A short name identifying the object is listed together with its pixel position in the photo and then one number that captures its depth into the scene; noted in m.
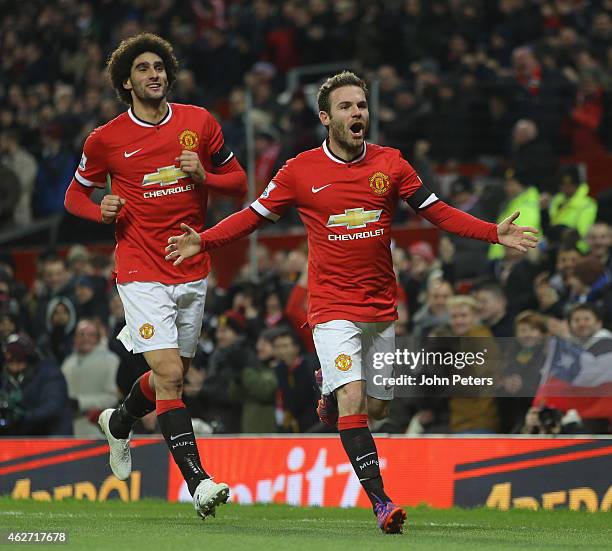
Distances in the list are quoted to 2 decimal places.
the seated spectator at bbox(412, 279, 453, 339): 13.55
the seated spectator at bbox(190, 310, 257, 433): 13.10
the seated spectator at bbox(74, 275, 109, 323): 16.23
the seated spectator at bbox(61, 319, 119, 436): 13.92
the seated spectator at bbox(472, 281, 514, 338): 12.83
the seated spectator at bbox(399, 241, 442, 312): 14.96
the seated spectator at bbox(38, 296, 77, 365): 15.89
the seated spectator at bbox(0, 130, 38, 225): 21.48
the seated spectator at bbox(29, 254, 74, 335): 16.92
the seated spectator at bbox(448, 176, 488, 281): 15.34
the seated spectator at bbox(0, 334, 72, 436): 13.24
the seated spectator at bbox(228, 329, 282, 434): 12.91
